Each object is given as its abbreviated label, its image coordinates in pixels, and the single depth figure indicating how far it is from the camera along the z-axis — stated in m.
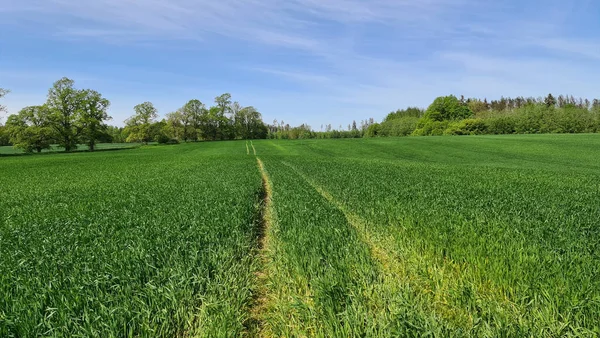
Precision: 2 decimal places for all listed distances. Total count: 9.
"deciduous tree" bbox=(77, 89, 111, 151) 71.44
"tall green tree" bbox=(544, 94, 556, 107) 139.27
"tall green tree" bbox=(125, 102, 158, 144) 94.06
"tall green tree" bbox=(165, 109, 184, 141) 108.25
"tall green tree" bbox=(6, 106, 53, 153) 64.25
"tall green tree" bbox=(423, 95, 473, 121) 127.00
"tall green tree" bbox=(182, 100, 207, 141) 109.88
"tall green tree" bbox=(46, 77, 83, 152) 68.88
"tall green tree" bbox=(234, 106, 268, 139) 129.50
